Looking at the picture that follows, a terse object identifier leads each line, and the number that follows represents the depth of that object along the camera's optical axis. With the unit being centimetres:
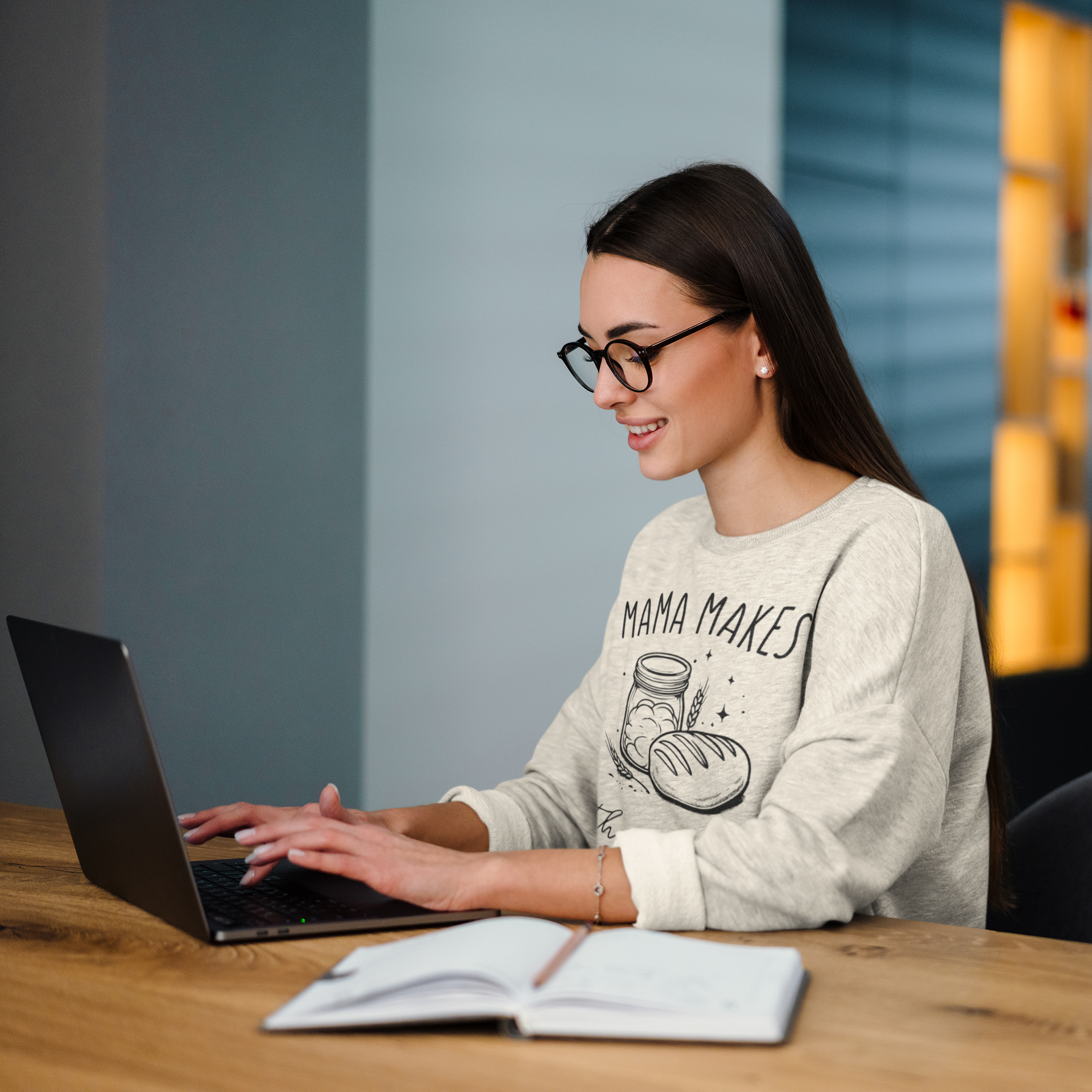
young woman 100
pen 79
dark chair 125
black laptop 92
